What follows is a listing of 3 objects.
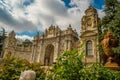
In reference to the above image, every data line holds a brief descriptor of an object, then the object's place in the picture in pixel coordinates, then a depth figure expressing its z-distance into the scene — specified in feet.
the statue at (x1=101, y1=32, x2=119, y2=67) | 14.04
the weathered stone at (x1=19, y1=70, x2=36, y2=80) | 9.19
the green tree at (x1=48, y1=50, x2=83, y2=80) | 10.85
